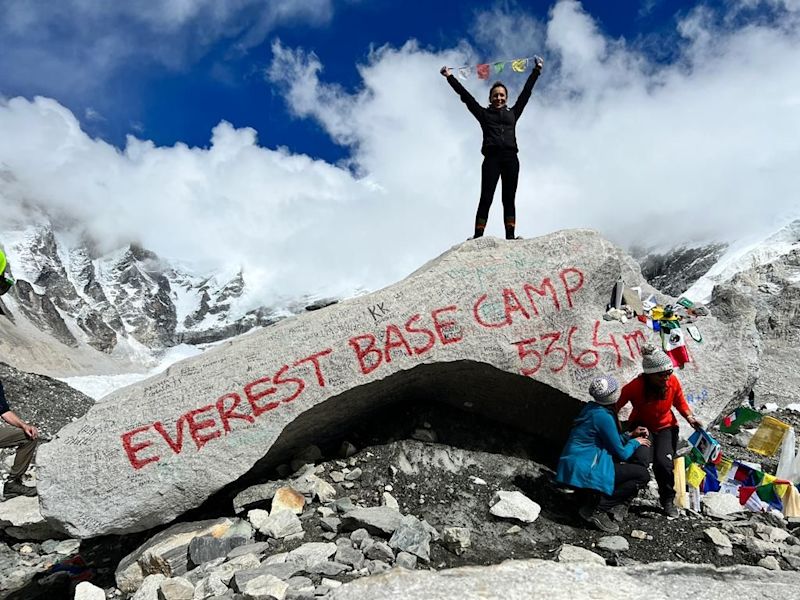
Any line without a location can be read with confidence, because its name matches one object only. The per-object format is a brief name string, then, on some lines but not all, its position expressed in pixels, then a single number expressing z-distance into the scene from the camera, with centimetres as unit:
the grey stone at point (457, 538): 567
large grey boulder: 646
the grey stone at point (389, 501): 653
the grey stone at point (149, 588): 548
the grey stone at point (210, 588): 509
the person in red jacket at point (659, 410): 638
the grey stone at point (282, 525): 600
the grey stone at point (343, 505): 638
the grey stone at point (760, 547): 560
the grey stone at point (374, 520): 579
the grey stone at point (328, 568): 501
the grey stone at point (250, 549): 568
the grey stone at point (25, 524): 804
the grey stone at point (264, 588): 460
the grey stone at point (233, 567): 529
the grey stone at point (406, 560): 520
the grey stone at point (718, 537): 578
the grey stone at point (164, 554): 589
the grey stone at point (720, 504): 694
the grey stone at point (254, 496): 685
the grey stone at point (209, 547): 582
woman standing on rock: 892
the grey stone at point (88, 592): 579
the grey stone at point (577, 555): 528
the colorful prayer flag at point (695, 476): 732
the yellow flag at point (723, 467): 748
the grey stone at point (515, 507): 622
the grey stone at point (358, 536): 563
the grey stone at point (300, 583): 472
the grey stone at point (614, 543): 572
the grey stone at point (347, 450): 743
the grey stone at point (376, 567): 506
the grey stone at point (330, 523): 598
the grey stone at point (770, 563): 523
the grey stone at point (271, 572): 494
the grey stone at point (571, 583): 446
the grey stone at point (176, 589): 510
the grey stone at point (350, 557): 518
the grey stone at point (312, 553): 527
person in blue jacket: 595
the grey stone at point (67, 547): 780
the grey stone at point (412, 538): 545
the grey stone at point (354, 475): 707
